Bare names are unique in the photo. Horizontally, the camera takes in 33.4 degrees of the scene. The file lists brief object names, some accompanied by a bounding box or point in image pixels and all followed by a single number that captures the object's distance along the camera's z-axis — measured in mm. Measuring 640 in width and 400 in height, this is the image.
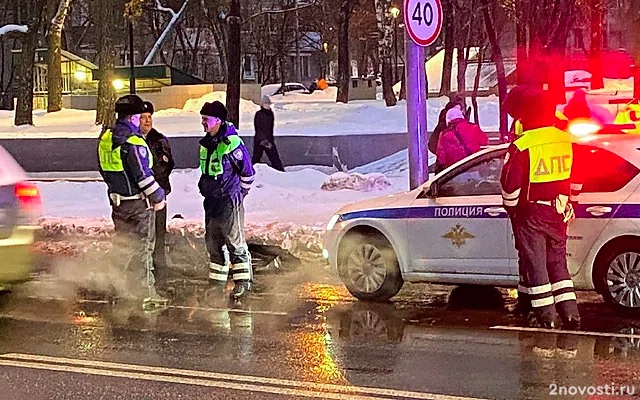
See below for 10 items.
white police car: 8133
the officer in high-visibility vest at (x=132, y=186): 9203
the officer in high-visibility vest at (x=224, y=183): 9852
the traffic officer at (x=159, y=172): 10422
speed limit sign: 10877
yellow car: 8664
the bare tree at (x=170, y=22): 39081
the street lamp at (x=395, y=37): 32775
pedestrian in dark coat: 18781
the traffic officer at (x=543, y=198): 7805
